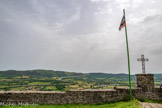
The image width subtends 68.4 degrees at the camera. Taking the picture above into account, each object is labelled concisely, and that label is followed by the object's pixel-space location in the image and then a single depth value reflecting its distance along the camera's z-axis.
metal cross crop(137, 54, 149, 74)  11.59
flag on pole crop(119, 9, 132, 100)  10.51
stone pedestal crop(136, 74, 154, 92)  10.42
